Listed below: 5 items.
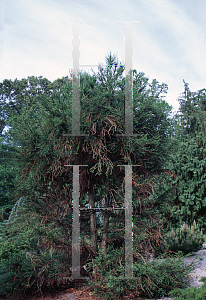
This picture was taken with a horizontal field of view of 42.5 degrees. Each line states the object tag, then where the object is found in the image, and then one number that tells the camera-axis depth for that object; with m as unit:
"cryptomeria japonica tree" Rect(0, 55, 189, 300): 4.66
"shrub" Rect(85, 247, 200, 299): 4.24
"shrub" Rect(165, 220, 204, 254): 7.67
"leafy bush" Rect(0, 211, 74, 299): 4.85
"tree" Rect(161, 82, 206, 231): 10.55
